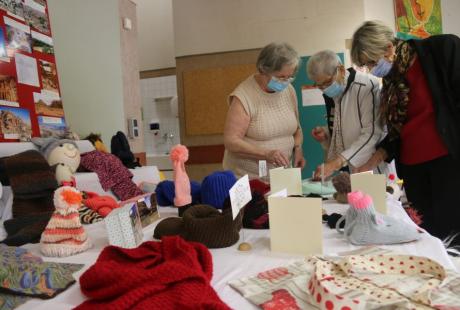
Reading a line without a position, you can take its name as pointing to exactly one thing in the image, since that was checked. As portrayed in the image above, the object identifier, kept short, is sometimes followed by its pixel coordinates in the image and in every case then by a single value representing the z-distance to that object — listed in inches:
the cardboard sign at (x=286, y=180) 55.2
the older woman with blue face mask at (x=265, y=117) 70.9
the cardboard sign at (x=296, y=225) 34.9
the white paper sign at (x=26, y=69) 84.8
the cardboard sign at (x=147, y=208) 46.6
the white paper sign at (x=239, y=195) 36.9
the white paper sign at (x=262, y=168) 66.5
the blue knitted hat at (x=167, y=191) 55.6
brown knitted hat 37.6
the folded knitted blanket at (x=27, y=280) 27.9
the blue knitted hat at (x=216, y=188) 49.9
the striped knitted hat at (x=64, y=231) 38.1
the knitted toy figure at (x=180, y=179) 49.8
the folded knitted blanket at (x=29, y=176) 56.2
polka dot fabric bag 23.2
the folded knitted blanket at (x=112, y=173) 74.4
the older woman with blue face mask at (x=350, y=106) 69.9
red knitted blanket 23.0
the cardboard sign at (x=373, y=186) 46.7
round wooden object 37.0
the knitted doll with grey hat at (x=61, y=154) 65.5
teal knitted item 36.4
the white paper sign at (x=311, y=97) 147.6
